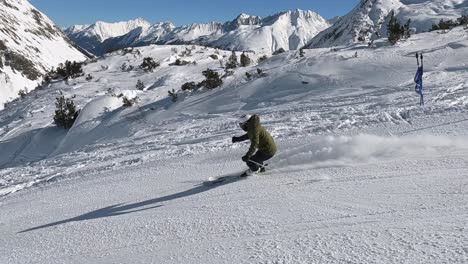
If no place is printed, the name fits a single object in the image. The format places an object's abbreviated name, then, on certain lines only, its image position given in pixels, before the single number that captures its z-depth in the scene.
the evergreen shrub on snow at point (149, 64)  22.06
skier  6.69
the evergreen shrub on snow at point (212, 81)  15.79
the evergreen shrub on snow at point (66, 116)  16.20
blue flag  9.06
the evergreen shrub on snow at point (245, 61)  18.55
